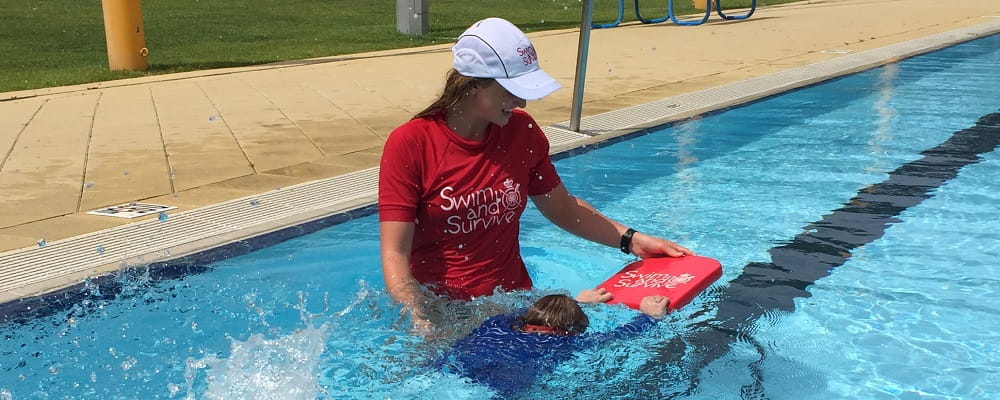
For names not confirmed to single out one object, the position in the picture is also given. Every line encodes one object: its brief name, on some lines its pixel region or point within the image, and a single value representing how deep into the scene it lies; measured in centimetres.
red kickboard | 379
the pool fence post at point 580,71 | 762
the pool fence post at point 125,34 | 1066
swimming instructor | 321
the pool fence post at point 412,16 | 1507
